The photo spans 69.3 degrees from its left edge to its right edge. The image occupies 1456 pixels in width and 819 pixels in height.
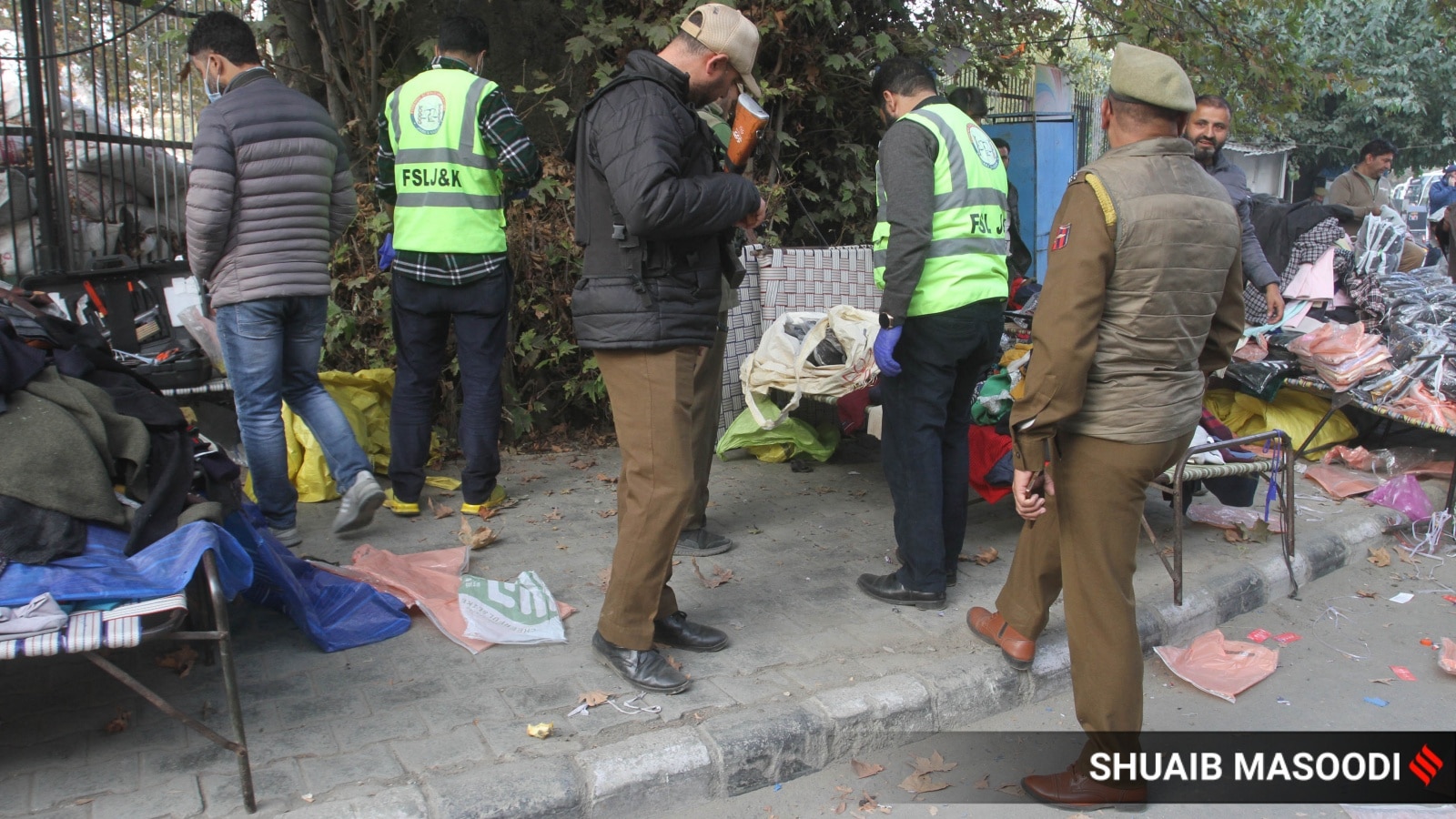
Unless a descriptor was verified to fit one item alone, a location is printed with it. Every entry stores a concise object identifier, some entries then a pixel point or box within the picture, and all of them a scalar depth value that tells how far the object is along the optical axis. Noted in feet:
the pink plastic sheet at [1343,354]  19.89
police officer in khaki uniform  9.35
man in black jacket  10.53
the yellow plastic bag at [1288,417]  21.84
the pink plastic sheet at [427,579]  12.48
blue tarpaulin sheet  8.86
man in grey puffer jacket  14.37
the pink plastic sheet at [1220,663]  12.87
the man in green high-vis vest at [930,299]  12.85
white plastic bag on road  12.31
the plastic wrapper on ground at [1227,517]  17.79
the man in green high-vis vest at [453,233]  15.65
